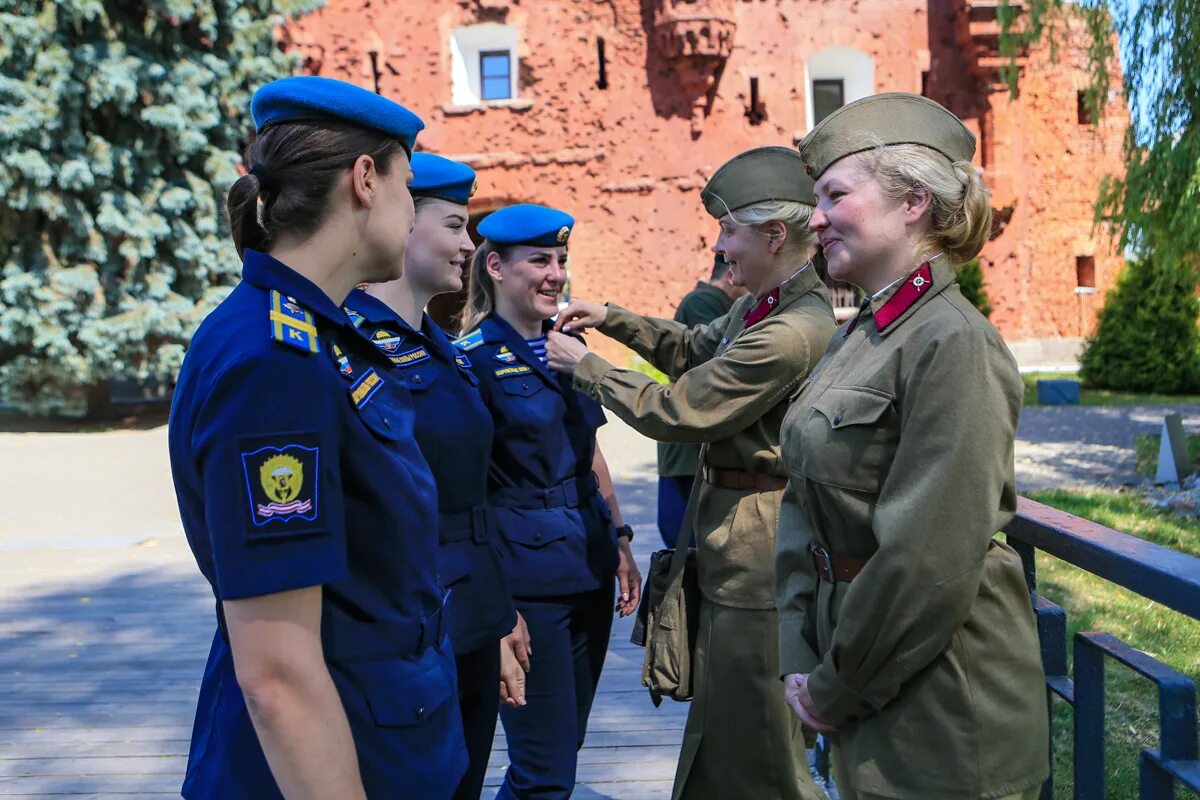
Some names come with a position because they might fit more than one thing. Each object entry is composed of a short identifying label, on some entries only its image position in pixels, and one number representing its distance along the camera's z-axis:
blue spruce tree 16.47
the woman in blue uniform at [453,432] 2.66
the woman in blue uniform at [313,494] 1.47
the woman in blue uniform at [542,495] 3.17
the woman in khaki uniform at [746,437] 2.98
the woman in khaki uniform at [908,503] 1.85
